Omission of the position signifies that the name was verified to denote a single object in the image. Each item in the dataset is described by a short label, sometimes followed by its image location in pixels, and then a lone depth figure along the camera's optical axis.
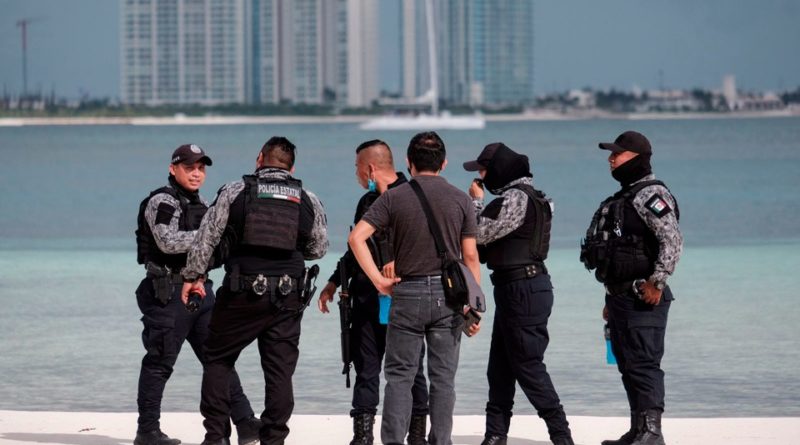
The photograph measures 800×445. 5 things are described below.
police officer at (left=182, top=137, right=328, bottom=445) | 14.84
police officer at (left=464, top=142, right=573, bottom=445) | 15.52
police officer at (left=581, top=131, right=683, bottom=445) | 15.73
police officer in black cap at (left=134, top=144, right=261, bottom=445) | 15.76
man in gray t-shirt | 14.44
